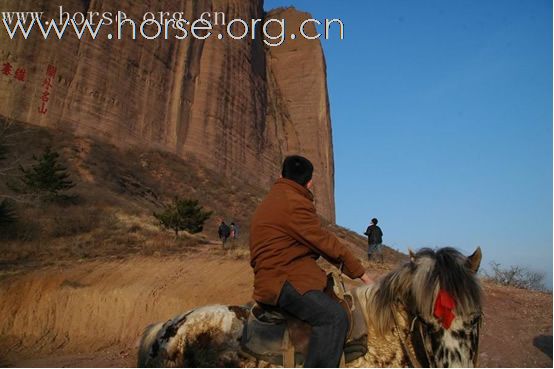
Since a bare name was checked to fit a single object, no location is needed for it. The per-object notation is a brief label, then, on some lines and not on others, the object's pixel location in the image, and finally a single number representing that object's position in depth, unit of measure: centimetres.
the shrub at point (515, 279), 1441
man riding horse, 296
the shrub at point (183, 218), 2062
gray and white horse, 285
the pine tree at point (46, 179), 2238
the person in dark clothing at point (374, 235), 1437
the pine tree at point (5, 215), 1681
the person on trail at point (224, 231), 1869
